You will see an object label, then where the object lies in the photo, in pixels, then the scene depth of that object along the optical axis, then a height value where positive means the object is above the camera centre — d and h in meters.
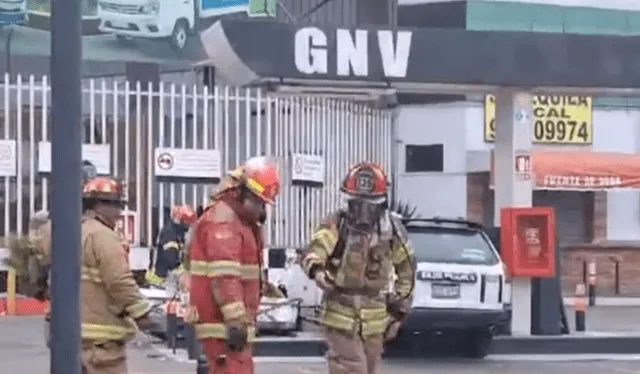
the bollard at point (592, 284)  27.78 -2.71
